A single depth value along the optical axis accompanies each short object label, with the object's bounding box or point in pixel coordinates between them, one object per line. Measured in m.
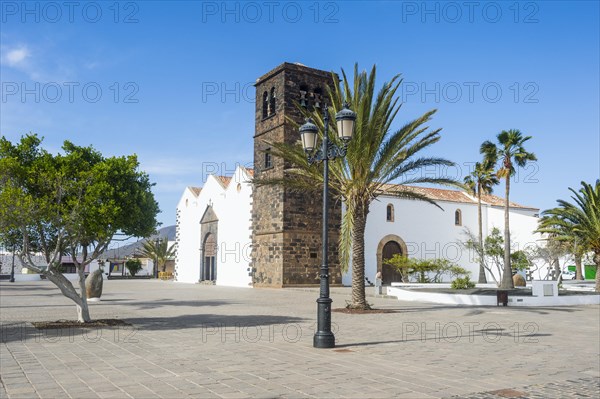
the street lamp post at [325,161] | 9.74
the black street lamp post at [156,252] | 57.50
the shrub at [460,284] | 26.73
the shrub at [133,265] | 58.35
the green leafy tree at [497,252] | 35.31
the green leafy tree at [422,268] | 33.50
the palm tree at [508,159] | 28.80
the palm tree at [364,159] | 16.77
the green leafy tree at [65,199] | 10.70
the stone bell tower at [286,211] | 30.67
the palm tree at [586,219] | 24.03
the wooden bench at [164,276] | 51.87
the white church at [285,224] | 31.05
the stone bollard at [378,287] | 25.90
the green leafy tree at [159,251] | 57.81
